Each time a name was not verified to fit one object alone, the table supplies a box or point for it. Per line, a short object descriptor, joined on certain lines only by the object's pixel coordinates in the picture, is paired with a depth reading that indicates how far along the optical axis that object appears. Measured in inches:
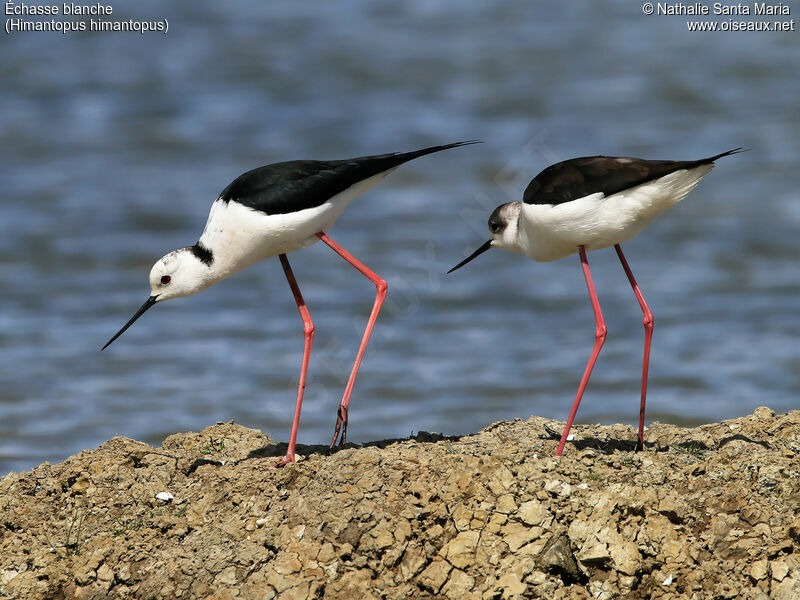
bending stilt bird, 419.5
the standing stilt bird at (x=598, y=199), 387.5
